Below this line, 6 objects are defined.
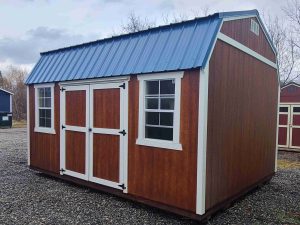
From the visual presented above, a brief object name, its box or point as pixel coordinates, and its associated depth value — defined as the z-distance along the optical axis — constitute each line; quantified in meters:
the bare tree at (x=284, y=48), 19.01
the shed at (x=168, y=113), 4.29
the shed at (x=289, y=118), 11.72
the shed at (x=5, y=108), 22.45
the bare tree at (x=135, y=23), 23.00
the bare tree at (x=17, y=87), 30.64
